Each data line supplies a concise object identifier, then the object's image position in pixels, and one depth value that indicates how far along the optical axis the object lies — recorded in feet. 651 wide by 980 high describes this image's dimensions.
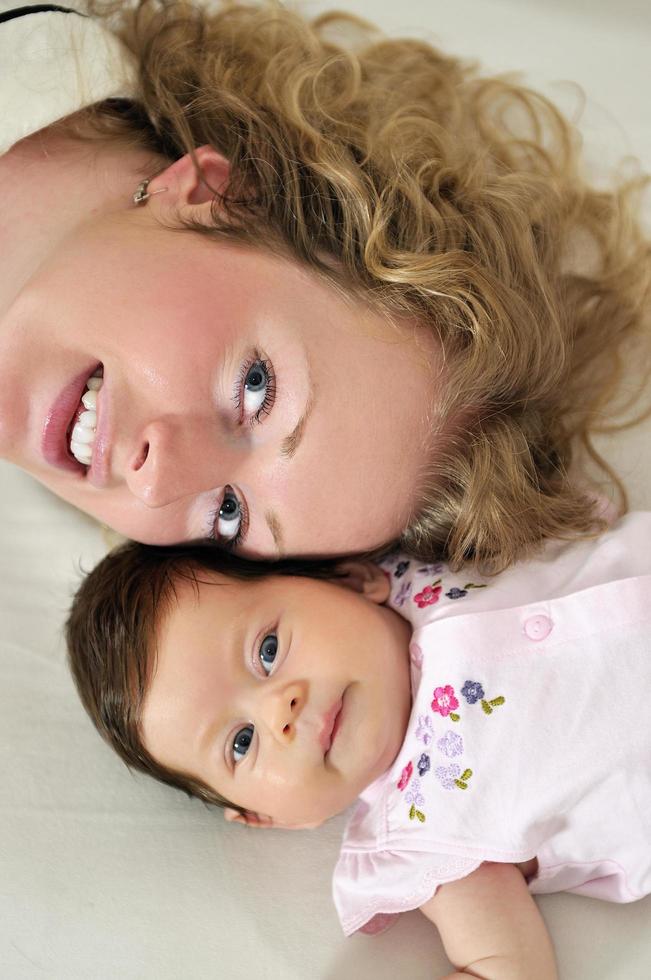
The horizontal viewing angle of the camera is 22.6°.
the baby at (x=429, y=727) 2.34
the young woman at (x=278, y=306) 2.32
